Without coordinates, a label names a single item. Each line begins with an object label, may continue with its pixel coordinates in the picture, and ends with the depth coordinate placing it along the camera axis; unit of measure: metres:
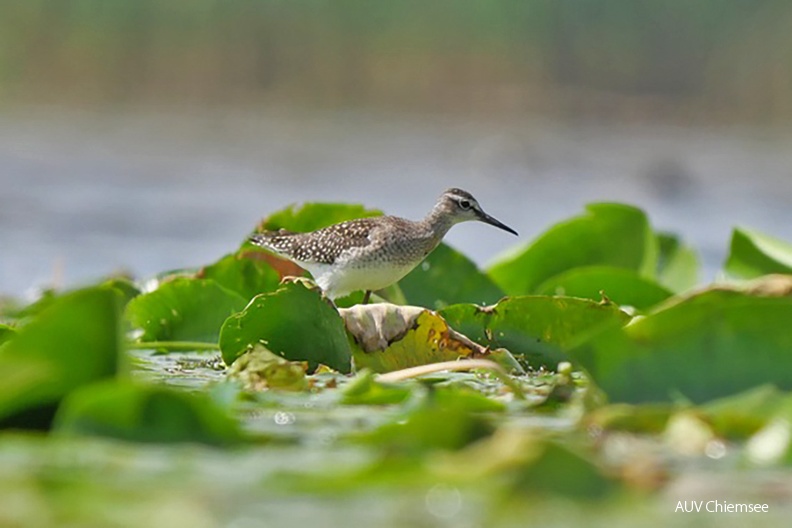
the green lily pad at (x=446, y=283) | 11.09
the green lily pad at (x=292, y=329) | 8.50
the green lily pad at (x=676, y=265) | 13.24
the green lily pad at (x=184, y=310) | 10.26
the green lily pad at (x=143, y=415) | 5.66
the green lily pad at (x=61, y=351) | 5.96
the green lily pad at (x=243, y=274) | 10.57
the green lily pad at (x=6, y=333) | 8.59
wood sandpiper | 12.48
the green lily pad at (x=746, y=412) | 6.45
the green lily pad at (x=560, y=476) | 5.15
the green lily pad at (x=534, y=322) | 9.07
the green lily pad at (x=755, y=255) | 11.31
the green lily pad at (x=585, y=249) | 12.36
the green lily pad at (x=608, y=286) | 11.25
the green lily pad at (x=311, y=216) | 11.21
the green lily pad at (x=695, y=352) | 6.77
